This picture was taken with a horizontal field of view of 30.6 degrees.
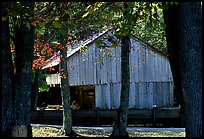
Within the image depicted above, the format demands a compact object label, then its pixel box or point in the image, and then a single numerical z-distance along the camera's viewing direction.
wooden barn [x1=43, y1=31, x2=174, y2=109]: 29.75
